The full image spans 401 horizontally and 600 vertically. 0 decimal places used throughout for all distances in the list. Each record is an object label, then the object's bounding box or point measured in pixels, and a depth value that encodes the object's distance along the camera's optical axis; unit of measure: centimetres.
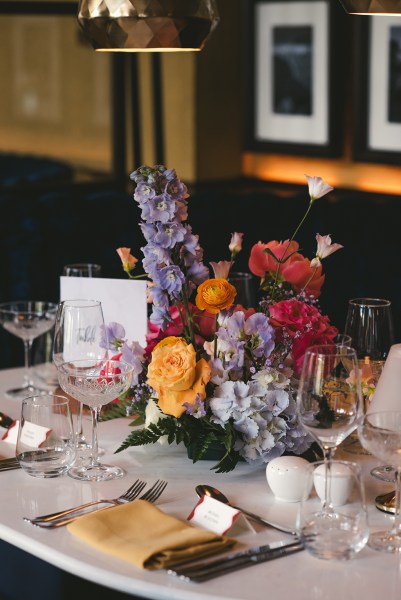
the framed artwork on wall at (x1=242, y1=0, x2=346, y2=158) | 359
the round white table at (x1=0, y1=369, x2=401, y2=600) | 158
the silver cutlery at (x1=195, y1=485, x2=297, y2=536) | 172
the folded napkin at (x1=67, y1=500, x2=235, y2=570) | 163
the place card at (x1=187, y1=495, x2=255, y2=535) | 170
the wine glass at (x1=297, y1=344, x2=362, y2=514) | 168
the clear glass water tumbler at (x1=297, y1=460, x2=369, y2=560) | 162
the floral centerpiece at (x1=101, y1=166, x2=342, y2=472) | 184
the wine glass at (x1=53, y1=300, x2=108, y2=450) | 197
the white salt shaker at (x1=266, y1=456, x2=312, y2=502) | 179
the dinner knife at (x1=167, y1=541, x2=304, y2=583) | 161
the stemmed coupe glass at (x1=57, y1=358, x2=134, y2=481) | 188
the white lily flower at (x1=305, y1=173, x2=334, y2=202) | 191
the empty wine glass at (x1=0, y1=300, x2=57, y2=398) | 243
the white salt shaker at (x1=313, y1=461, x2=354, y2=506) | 170
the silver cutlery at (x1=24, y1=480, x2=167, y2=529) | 173
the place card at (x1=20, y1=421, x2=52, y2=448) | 188
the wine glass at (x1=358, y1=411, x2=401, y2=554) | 165
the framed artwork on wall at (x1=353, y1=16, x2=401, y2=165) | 340
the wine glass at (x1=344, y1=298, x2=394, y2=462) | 198
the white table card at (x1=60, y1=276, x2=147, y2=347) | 214
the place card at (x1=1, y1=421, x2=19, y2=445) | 203
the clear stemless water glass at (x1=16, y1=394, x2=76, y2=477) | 188
